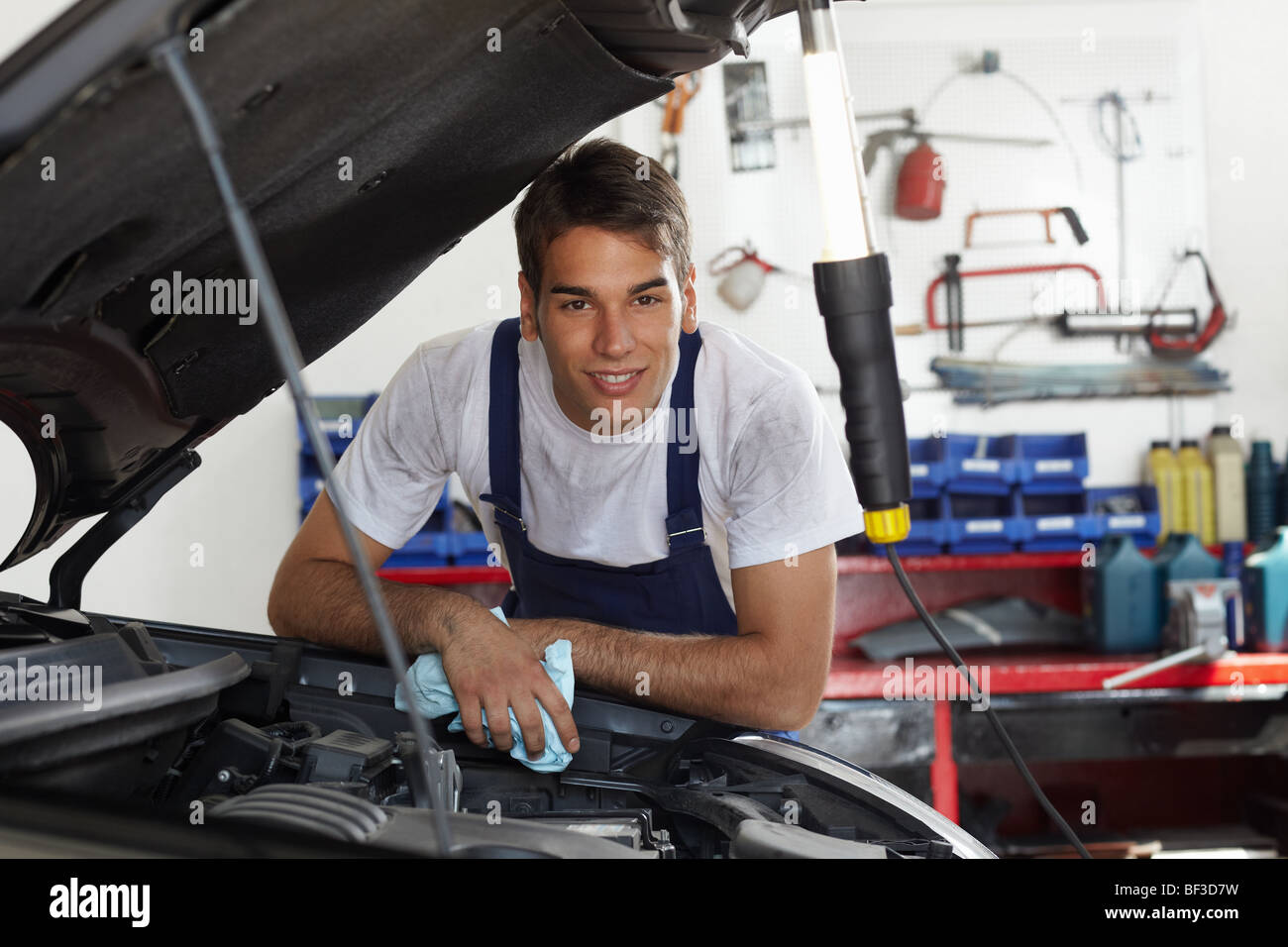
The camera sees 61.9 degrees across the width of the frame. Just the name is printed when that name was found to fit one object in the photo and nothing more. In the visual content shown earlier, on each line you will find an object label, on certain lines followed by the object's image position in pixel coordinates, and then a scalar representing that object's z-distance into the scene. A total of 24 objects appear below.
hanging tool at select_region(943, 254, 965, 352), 3.17
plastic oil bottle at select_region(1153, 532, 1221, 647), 2.75
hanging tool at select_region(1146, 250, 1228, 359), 3.18
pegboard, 3.15
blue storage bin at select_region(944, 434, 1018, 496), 2.79
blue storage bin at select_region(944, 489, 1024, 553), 2.76
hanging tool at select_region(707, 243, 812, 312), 3.15
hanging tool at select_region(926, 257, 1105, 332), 3.17
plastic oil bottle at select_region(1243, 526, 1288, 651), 2.72
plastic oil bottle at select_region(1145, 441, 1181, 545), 3.08
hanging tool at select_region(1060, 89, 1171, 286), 3.19
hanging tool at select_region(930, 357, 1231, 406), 3.16
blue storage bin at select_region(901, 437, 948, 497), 2.79
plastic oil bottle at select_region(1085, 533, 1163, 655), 2.80
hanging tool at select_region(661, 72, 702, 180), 3.10
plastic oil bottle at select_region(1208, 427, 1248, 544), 3.05
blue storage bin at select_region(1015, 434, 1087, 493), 2.79
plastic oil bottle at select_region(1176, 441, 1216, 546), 3.07
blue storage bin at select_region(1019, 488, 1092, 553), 2.76
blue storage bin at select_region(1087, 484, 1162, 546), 2.78
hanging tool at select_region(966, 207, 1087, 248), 3.18
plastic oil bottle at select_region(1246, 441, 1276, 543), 3.03
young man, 1.27
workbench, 2.52
